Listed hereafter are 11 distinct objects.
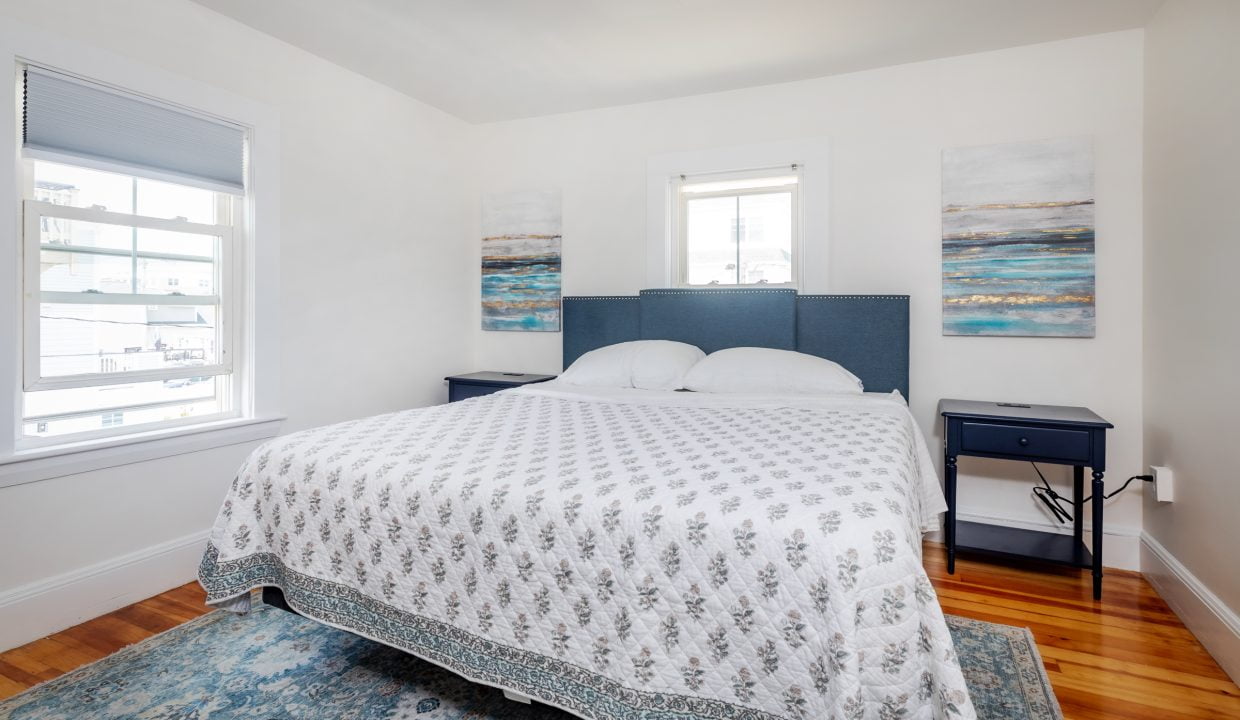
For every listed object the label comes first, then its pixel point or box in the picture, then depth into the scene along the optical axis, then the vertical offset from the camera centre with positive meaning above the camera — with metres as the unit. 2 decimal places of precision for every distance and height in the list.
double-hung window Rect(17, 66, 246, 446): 2.23 +0.37
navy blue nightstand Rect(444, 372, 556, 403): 3.67 -0.15
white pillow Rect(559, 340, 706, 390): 3.07 -0.03
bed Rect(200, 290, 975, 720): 1.13 -0.43
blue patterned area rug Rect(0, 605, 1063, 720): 1.72 -0.97
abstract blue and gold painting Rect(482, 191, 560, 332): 4.05 +0.65
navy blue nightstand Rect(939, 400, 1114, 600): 2.47 -0.36
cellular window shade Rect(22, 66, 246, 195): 2.19 +0.86
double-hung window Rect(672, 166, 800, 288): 3.49 +0.77
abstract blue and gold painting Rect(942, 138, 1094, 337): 2.84 +0.58
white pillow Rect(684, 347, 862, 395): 2.79 -0.06
